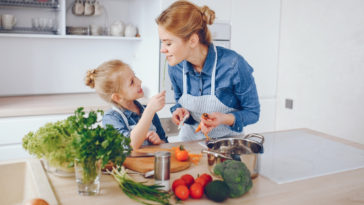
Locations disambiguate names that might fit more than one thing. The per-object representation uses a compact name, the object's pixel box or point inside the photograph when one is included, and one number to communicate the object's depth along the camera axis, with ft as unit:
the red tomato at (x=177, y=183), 3.52
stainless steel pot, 4.47
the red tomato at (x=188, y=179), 3.58
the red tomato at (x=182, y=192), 3.42
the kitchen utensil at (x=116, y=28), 10.21
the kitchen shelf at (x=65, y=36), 8.91
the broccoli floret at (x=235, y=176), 3.43
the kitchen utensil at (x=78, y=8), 9.74
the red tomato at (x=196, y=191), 3.46
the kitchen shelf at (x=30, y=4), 9.18
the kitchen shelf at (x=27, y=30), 9.48
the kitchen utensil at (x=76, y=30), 9.69
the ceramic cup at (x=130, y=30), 10.32
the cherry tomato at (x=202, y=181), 3.54
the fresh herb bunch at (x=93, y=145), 3.24
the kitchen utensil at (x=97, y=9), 9.90
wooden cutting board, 4.14
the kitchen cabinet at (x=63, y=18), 9.30
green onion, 3.35
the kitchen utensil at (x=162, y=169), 3.53
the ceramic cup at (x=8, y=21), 8.93
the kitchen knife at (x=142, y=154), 4.57
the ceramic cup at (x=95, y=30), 10.01
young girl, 5.46
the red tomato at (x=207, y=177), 3.62
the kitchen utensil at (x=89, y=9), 9.77
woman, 5.62
